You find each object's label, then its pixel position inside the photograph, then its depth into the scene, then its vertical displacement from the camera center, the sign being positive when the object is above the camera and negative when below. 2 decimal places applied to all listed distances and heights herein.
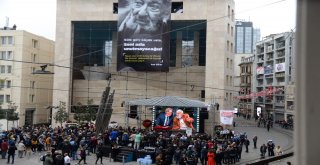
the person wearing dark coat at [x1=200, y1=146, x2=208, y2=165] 21.45 -2.91
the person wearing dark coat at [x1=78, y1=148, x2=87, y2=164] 21.10 -2.88
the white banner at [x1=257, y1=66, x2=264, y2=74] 77.07 +4.28
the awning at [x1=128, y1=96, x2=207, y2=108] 33.12 -0.63
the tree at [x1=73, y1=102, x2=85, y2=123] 42.00 -1.91
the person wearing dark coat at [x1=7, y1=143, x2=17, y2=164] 21.22 -2.75
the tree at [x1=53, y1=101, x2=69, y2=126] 43.25 -2.21
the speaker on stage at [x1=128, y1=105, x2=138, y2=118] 39.97 -1.66
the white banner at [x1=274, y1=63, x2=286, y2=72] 68.15 +4.29
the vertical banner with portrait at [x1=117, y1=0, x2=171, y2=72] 42.12 +5.26
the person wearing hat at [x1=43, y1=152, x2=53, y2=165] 16.28 -2.47
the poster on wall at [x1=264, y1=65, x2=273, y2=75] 74.12 +4.23
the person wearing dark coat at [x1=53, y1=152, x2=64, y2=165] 16.41 -2.44
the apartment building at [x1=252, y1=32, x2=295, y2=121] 67.12 +3.66
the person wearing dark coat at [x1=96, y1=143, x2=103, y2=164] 21.78 -2.85
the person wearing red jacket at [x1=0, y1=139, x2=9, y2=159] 22.47 -2.81
